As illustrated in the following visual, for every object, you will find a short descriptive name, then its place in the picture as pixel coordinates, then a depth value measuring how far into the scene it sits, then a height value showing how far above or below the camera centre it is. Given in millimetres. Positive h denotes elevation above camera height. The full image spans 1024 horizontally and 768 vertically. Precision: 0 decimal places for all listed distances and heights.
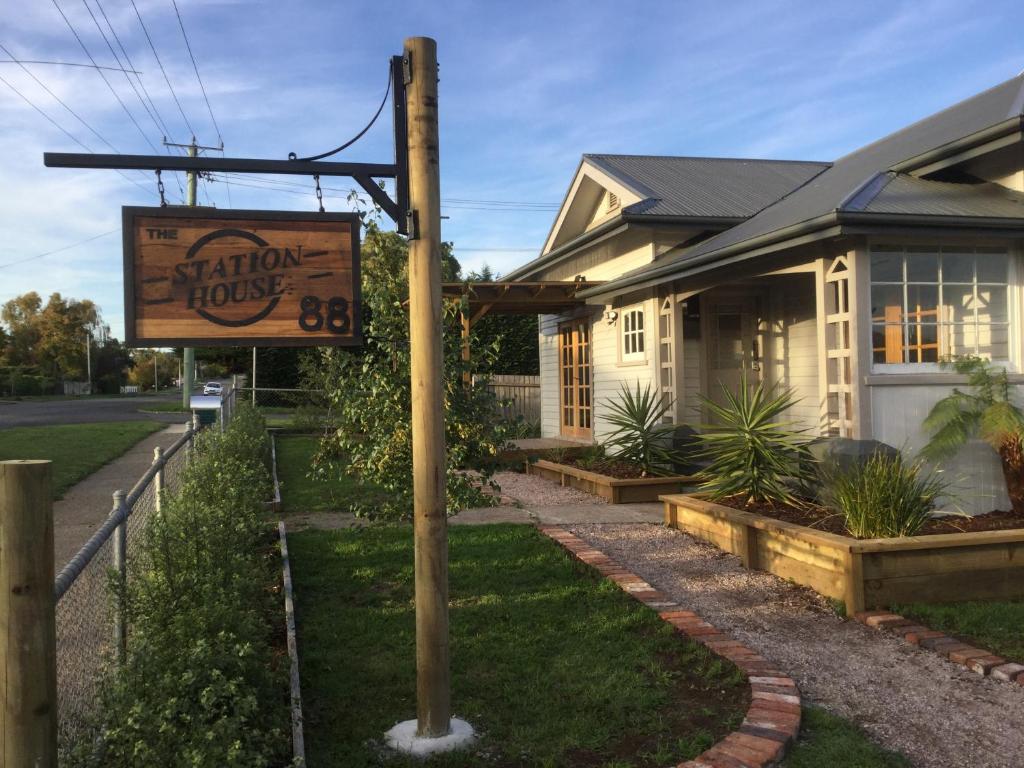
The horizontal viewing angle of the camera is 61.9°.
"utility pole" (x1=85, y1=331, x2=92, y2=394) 69062 +2642
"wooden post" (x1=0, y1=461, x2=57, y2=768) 2115 -582
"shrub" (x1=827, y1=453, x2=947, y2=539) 5973 -946
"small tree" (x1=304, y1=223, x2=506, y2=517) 5973 -203
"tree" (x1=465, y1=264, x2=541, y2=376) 28000 +1191
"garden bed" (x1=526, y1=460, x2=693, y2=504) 10023 -1337
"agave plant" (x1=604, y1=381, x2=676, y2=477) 10562 -777
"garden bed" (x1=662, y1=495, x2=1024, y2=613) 5547 -1327
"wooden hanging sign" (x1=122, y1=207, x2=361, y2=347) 3410 +434
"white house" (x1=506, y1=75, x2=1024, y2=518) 7859 +1091
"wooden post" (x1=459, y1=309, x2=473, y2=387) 6231 +142
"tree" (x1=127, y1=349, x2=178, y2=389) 85375 +1828
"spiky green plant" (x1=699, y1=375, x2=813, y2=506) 7516 -750
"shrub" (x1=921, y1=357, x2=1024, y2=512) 7008 -460
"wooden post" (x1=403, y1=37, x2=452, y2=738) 3674 -22
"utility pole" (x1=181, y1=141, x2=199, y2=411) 26938 +738
